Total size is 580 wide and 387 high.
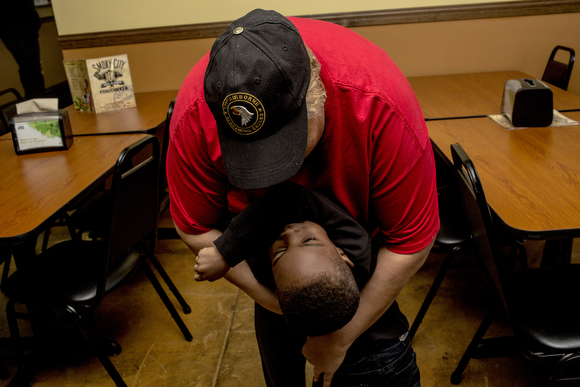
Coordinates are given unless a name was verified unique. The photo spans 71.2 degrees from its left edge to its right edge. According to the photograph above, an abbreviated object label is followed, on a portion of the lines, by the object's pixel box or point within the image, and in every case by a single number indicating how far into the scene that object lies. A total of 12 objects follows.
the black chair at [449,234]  1.75
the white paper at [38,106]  2.02
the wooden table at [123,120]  2.30
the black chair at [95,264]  1.52
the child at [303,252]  0.79
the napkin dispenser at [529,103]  1.86
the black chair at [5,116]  2.58
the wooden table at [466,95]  2.23
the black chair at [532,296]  1.24
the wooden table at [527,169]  1.25
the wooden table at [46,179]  1.42
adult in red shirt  0.74
